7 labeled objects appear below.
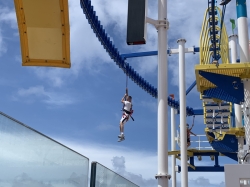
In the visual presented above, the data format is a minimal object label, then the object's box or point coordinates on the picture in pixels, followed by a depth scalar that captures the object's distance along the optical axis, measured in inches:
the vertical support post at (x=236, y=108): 464.8
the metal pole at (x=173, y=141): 653.9
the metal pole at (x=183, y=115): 466.0
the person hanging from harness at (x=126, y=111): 387.1
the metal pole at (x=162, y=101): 235.0
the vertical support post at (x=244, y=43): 285.0
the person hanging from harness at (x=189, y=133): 606.1
